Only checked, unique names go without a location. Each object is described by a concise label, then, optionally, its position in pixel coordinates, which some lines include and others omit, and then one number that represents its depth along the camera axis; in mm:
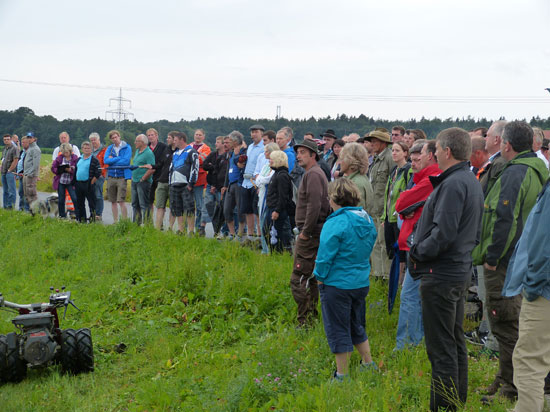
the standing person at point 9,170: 15206
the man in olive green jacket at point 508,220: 4488
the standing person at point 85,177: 12109
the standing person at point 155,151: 11625
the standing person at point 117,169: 11992
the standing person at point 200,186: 11148
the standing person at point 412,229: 5082
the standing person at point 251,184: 10148
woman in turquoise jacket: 4617
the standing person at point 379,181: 7656
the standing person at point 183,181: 10836
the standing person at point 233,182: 10414
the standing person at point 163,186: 11445
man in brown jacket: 6086
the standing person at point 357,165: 6145
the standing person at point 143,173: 11508
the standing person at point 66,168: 12367
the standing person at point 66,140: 13125
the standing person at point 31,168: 14172
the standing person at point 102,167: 13038
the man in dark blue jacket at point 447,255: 3812
